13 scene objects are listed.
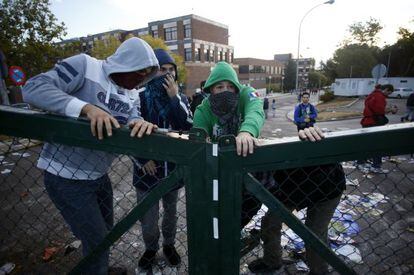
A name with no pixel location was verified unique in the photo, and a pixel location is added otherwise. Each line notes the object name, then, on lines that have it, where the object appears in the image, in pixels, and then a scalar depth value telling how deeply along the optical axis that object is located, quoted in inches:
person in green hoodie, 73.8
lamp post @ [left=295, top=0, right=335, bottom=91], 647.4
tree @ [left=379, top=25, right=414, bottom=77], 1428.4
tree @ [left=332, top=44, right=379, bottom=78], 1439.5
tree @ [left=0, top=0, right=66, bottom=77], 489.1
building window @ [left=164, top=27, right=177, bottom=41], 1253.7
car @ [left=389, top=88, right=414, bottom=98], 1115.9
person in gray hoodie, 60.8
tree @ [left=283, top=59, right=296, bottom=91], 2459.4
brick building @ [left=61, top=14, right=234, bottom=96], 1226.6
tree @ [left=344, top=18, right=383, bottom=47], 1495.8
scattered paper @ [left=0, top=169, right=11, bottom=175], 217.5
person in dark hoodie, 88.9
